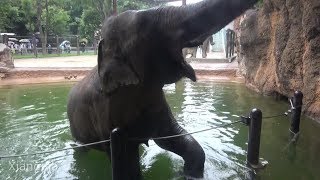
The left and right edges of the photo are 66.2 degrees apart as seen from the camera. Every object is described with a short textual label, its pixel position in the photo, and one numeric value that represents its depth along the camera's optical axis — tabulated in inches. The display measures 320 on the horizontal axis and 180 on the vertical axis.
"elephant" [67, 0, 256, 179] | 63.4
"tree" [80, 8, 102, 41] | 1057.8
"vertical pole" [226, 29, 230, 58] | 555.7
